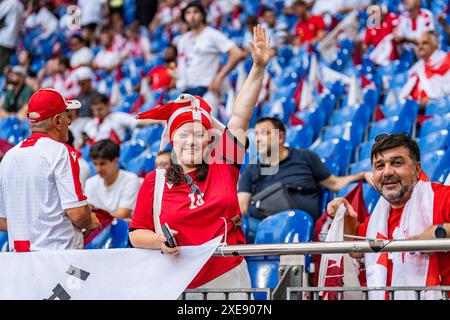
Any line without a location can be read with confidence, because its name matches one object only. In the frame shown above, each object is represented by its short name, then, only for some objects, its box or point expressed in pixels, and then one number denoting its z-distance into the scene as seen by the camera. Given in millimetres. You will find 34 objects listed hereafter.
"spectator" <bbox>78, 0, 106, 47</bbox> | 29141
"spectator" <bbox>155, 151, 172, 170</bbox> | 11141
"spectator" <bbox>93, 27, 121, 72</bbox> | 26094
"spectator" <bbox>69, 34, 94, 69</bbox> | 25386
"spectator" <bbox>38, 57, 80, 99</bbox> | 21969
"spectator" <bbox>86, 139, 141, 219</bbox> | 11367
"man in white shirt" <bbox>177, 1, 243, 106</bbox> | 16058
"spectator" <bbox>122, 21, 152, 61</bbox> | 26531
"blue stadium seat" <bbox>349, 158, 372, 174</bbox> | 11219
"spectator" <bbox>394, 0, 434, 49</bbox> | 17922
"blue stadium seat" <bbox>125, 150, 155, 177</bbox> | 13742
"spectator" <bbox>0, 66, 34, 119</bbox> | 20844
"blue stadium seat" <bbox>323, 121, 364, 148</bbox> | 13516
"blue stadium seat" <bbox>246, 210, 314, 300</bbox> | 8562
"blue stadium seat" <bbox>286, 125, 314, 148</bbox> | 14109
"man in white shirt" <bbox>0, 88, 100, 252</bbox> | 7238
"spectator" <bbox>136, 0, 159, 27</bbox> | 29703
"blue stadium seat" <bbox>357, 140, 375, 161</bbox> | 12493
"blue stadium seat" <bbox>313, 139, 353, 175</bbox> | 12305
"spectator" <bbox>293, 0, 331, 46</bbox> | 21687
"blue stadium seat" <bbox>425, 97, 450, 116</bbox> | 13422
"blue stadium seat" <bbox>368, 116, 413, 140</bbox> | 12898
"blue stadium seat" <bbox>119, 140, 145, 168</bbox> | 15352
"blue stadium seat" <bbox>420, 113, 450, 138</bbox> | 12273
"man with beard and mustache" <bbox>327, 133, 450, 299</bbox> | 6519
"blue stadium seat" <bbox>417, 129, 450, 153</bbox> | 11216
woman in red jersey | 6687
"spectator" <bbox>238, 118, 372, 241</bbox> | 10758
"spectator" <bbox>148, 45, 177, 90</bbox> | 20172
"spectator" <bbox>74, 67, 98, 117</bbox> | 18328
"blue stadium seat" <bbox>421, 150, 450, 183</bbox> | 9898
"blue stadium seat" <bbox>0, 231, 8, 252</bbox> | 10500
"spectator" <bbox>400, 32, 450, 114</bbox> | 14492
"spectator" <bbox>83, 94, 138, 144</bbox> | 16719
